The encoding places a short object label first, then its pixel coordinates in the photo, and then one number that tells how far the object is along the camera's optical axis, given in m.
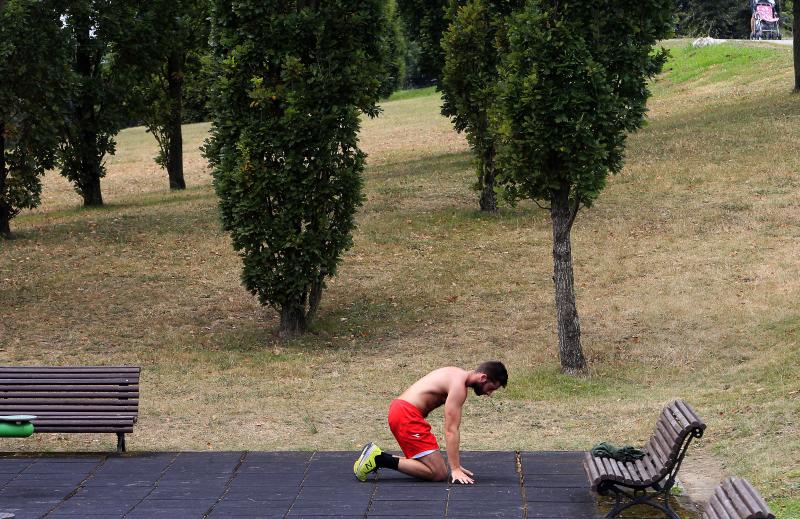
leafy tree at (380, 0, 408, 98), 17.06
